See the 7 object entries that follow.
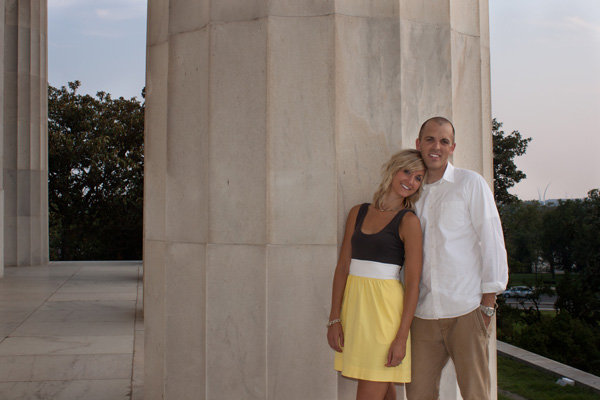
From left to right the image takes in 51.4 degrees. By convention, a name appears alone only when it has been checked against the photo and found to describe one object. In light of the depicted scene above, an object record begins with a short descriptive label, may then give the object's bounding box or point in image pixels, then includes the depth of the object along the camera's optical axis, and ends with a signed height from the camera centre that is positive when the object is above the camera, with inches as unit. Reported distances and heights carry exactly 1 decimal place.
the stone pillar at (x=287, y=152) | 175.5 +12.8
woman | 145.9 -20.8
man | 144.6 -17.6
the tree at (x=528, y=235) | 2475.4 -146.8
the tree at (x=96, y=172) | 1346.5 +52.7
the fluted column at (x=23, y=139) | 839.1 +77.7
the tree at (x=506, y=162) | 1480.1 +89.8
